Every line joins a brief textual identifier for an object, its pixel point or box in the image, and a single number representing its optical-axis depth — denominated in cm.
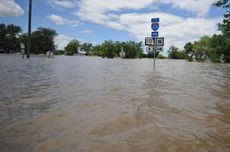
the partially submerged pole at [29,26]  1711
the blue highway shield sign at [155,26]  827
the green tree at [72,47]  7668
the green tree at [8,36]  4696
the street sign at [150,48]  845
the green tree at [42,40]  5578
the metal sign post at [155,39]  828
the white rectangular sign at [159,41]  832
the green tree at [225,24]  1316
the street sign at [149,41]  849
